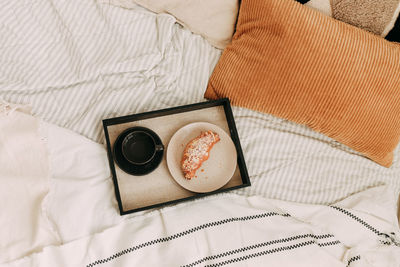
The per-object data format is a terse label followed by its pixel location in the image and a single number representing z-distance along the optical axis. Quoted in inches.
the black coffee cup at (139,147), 34.1
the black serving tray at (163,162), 35.1
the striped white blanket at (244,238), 32.2
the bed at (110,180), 32.7
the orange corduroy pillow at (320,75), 34.4
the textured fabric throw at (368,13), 35.8
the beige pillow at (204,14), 39.9
